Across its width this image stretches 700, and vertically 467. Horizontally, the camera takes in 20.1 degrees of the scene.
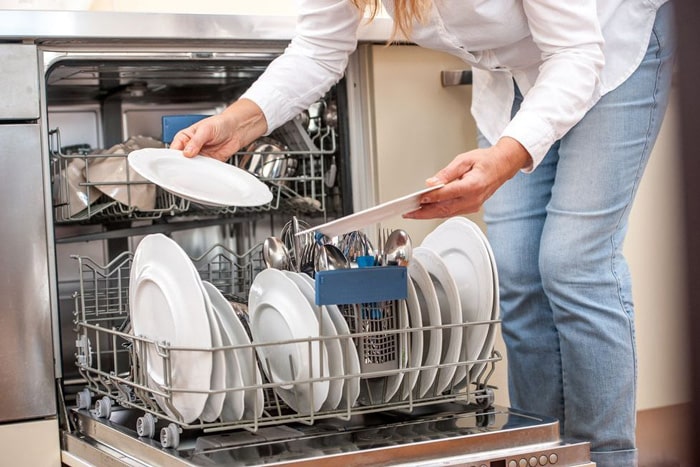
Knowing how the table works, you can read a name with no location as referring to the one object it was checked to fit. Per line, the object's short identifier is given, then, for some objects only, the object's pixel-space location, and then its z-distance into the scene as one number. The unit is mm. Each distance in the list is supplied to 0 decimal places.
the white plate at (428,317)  2472
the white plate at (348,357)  2397
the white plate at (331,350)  2410
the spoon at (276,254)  2652
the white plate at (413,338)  2447
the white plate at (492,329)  2508
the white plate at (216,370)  2360
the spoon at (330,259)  2503
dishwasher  2376
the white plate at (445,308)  2499
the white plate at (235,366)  2386
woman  2600
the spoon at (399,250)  2499
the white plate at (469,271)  2526
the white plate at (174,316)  2367
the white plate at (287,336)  2421
